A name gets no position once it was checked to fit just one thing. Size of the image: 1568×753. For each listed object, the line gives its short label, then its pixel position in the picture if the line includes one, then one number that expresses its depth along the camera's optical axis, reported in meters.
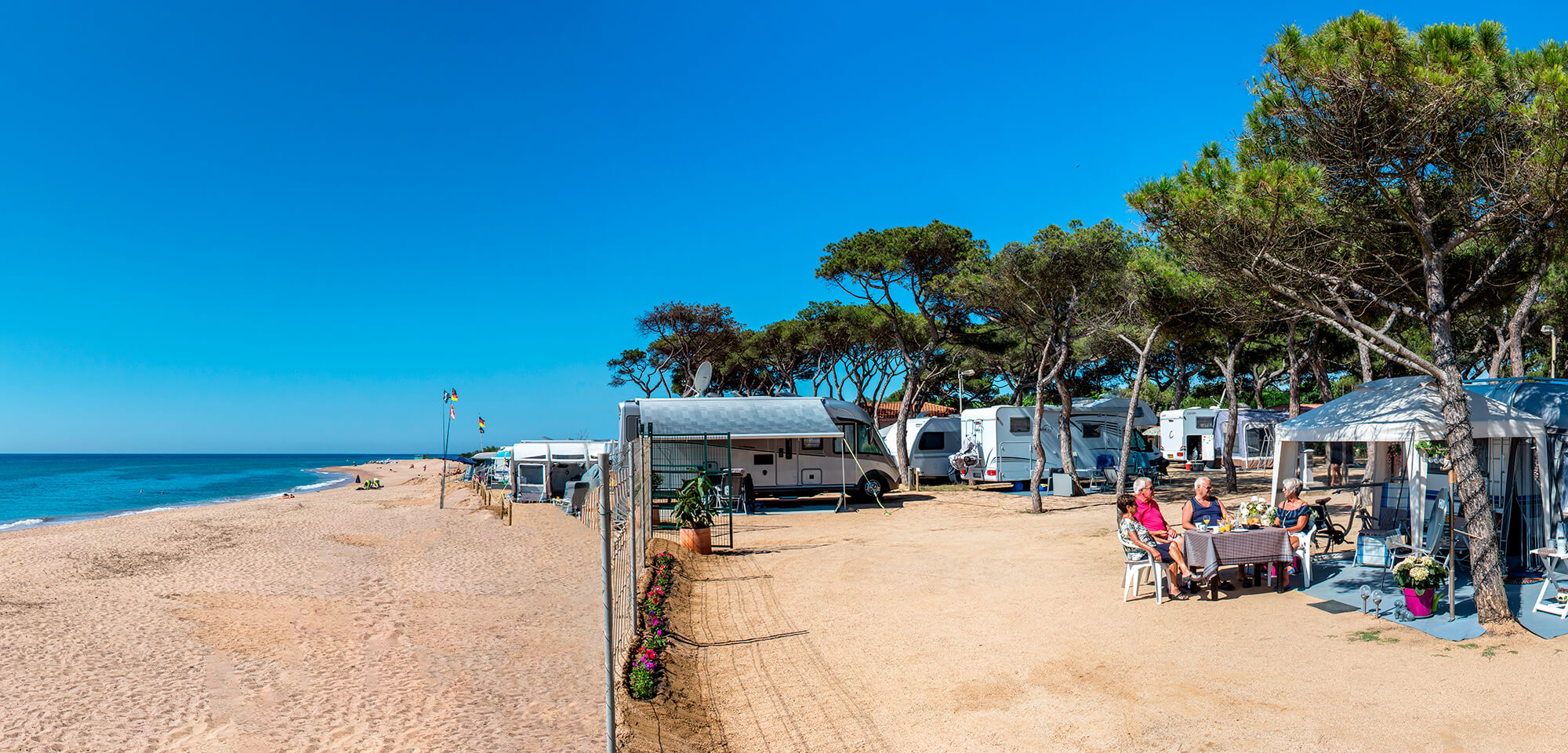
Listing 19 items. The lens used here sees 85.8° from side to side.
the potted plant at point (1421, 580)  5.86
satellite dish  17.27
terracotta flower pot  10.36
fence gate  13.98
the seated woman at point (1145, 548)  6.96
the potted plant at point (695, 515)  10.19
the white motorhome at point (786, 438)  15.12
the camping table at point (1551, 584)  5.79
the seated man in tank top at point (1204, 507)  7.68
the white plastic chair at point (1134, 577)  6.91
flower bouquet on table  7.55
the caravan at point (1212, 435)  27.62
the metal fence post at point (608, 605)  3.79
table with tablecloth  6.86
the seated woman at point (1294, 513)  7.36
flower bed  4.83
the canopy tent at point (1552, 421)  7.14
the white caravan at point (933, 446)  22.19
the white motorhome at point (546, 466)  23.83
